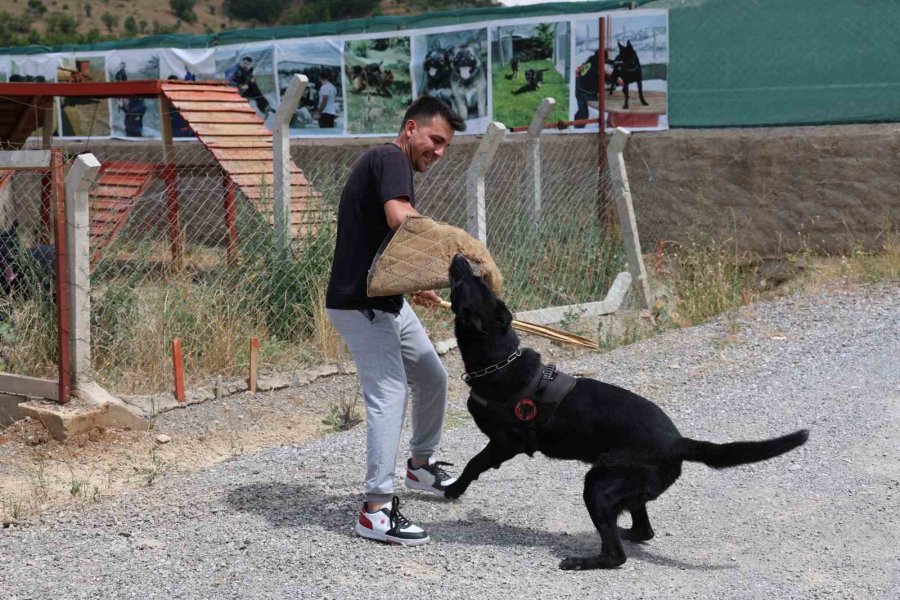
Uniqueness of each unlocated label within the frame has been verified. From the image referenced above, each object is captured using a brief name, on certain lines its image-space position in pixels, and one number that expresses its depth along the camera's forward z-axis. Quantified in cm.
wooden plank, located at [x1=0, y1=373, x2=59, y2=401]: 611
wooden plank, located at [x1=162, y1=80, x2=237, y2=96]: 1023
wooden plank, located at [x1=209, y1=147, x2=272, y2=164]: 938
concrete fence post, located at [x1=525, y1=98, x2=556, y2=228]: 923
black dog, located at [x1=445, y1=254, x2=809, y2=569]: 400
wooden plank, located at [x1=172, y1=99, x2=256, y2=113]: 995
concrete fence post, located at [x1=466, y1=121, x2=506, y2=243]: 802
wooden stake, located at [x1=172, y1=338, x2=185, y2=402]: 647
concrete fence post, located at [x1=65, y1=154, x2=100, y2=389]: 592
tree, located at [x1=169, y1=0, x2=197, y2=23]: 4700
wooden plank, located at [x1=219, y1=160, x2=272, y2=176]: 913
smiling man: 414
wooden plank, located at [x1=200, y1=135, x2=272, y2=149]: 953
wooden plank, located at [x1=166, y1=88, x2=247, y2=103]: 1013
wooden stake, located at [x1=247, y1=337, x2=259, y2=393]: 681
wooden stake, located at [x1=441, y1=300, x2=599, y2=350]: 538
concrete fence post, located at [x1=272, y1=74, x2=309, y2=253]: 763
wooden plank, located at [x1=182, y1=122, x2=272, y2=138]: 968
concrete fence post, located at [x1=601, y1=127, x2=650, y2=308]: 947
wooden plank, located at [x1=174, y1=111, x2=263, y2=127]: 981
